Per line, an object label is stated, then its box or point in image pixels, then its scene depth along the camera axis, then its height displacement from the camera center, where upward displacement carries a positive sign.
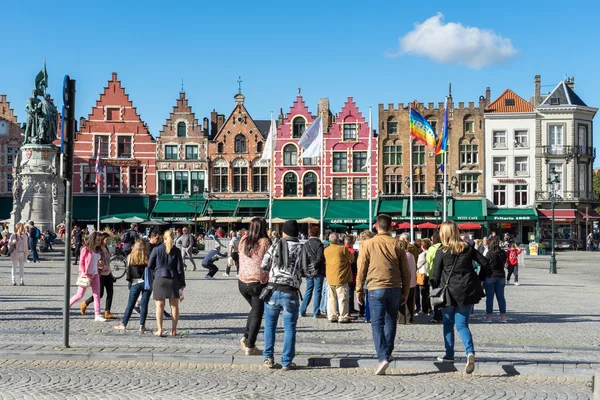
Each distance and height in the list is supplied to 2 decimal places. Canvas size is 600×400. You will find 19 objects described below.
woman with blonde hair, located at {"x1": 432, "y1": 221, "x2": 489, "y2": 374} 9.41 -0.62
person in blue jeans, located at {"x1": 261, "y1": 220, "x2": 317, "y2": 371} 9.47 -0.69
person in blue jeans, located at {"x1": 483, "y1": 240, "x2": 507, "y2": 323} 14.54 -0.95
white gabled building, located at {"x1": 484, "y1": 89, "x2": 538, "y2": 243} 58.81 +4.80
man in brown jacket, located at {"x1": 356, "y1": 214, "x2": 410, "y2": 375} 9.34 -0.63
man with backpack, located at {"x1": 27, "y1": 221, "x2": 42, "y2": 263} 31.77 -0.58
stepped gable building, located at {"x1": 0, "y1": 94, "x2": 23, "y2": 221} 61.31 +6.24
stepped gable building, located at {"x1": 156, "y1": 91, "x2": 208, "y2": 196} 60.69 +5.39
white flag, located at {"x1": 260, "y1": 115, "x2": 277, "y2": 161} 40.93 +3.86
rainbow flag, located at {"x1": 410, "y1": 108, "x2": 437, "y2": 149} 36.62 +4.31
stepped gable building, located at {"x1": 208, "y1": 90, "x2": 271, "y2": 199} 60.44 +5.08
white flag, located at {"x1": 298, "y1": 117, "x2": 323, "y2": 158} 38.06 +3.72
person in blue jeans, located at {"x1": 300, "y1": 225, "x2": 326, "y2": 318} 13.84 -0.89
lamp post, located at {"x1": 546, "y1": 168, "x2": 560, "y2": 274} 32.36 +1.60
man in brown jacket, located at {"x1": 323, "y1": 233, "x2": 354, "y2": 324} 14.25 -0.88
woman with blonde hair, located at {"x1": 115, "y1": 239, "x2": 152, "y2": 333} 12.59 -0.82
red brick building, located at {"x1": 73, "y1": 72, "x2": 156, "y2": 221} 60.28 +5.48
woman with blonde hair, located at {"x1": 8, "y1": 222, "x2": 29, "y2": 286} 20.81 -0.60
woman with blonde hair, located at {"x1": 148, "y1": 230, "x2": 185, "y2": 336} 11.80 -0.71
